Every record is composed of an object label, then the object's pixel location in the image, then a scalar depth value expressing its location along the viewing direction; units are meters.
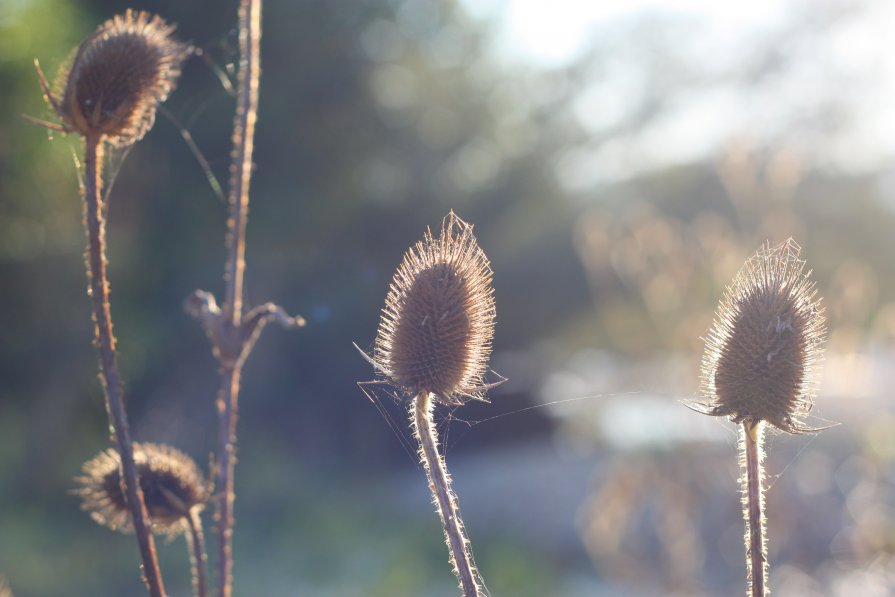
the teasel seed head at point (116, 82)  0.66
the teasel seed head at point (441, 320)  0.67
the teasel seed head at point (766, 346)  0.64
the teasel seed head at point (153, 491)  0.70
